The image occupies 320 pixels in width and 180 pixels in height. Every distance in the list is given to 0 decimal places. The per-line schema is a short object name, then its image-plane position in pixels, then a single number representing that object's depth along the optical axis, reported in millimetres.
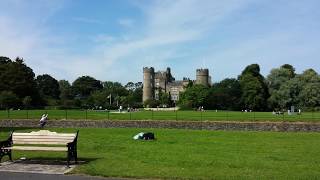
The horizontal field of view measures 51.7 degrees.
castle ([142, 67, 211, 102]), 105261
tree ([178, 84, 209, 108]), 77178
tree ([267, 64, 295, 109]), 72420
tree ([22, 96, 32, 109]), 60315
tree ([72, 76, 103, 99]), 114953
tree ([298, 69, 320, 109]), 70959
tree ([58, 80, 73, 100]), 109393
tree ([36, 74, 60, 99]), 103182
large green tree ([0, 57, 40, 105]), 64364
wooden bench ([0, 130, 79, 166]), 9433
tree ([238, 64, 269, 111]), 71626
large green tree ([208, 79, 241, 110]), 74381
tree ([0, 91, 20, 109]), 56475
